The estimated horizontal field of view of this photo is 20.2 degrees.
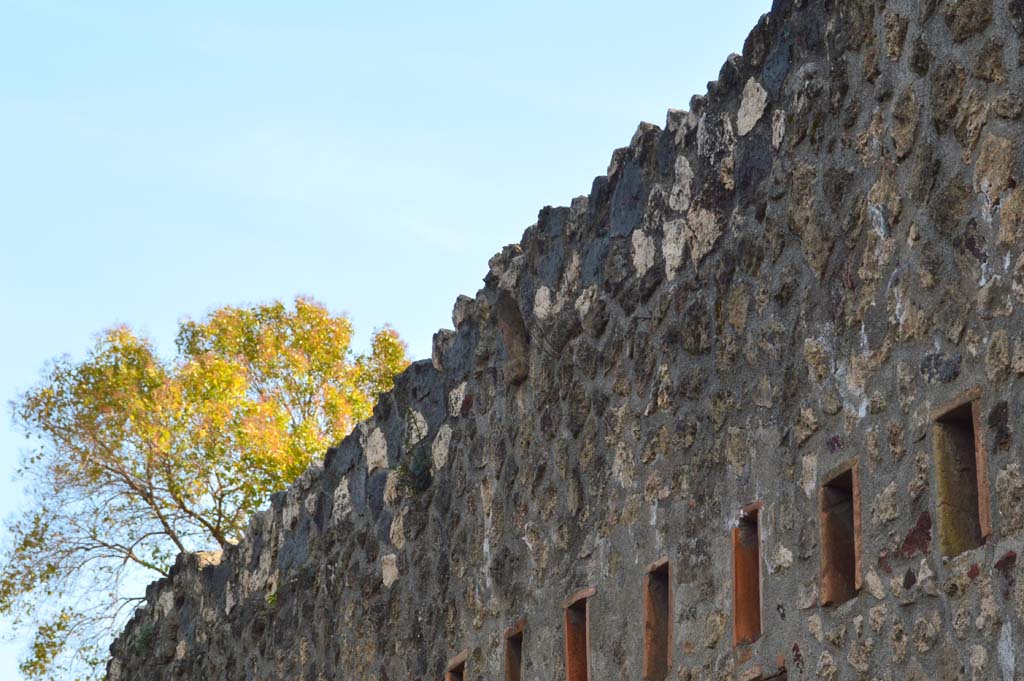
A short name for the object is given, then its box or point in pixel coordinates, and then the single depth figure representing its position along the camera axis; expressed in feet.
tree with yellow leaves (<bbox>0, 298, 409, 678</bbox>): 101.76
